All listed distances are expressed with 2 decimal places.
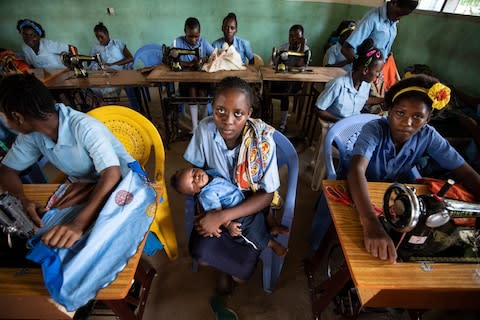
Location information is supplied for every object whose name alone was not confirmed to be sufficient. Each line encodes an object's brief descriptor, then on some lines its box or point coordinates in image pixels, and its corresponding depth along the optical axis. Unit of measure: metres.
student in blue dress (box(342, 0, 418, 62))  2.99
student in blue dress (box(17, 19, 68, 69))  3.43
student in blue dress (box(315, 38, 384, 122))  2.34
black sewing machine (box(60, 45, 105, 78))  2.86
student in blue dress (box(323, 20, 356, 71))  3.71
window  3.15
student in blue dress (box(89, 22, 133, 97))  3.88
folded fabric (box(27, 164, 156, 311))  0.85
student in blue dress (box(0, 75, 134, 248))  1.09
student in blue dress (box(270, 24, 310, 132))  3.49
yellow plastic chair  1.78
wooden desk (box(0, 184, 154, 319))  0.88
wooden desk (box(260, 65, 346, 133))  3.09
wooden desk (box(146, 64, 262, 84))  2.94
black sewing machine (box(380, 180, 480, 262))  0.90
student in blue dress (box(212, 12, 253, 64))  3.66
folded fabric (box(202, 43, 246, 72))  3.14
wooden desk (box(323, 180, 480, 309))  0.90
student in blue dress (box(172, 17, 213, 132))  3.38
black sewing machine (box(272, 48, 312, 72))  3.11
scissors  1.26
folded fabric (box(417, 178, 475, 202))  1.26
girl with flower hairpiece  1.22
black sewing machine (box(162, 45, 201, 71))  3.06
